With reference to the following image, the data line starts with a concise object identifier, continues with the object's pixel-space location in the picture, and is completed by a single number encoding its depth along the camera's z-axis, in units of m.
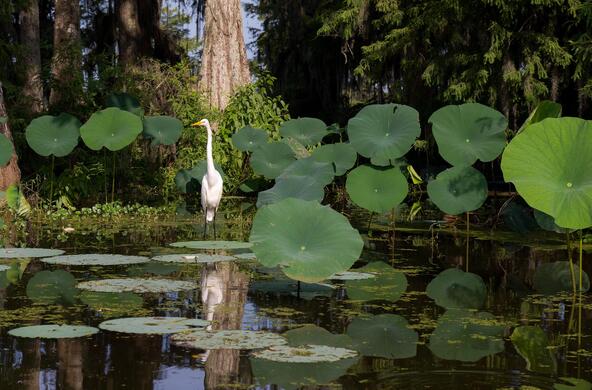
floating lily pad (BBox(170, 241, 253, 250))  7.25
